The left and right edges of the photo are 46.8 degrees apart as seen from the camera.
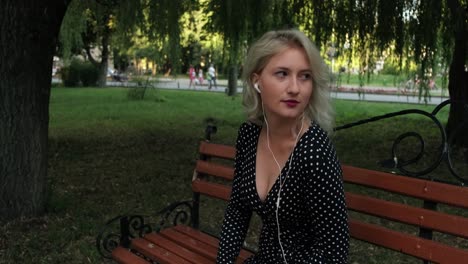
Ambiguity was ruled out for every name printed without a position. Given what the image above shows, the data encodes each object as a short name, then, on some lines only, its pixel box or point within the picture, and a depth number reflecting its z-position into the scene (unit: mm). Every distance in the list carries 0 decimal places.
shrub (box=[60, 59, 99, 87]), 30875
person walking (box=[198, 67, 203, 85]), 38156
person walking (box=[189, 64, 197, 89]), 34038
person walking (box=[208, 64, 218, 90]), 32141
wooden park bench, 2268
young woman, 2057
